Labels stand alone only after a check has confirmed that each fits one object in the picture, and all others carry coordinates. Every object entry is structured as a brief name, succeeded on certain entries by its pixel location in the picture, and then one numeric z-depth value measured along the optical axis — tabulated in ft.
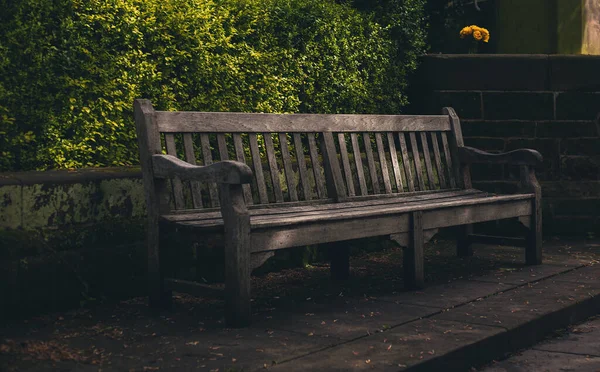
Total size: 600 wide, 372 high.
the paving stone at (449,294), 15.26
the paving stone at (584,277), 17.35
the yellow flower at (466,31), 31.07
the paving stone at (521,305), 13.71
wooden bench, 13.14
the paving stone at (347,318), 12.89
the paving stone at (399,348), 10.82
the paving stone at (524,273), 17.63
